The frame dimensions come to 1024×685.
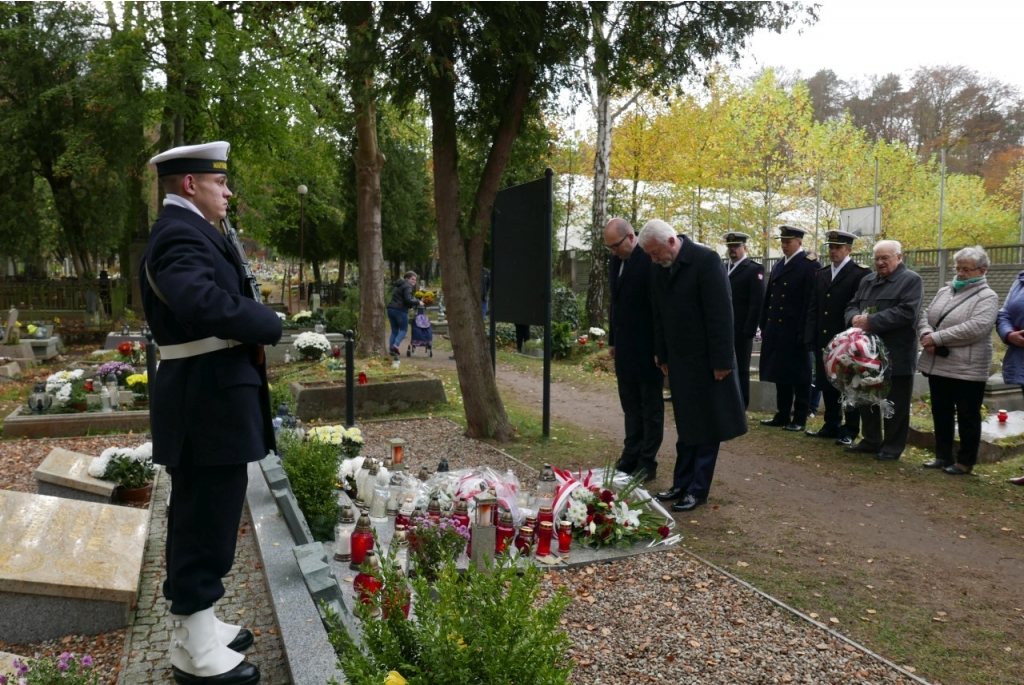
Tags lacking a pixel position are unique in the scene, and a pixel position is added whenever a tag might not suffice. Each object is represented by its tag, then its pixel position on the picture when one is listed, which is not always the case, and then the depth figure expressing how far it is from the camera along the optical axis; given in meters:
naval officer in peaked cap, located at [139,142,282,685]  3.01
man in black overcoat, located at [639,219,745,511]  5.69
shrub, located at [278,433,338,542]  4.82
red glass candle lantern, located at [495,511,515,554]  4.67
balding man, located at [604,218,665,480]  6.62
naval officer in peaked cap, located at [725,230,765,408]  9.17
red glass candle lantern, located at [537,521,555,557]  4.73
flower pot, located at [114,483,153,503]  5.77
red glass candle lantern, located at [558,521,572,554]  4.80
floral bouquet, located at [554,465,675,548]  4.96
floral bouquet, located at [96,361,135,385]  10.39
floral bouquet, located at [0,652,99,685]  2.75
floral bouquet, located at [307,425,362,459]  6.20
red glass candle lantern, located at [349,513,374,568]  4.23
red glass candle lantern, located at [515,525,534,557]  4.66
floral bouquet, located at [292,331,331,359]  13.75
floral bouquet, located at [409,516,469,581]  4.13
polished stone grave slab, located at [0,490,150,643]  3.61
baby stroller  17.64
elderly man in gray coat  7.33
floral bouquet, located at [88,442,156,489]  5.73
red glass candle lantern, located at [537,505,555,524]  4.76
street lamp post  24.81
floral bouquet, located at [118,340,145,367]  12.69
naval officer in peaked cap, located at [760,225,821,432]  8.93
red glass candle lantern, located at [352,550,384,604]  3.45
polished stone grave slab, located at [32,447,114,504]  5.57
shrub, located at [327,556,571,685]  2.11
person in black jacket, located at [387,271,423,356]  16.47
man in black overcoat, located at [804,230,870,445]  8.23
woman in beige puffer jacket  6.73
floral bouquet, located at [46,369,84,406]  9.18
